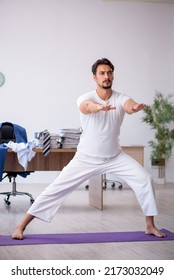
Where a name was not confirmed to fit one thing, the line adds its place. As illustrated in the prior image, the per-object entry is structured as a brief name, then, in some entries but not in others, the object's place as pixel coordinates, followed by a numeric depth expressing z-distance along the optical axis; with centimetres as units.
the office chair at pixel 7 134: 703
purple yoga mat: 407
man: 414
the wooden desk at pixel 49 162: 621
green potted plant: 1014
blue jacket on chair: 694
